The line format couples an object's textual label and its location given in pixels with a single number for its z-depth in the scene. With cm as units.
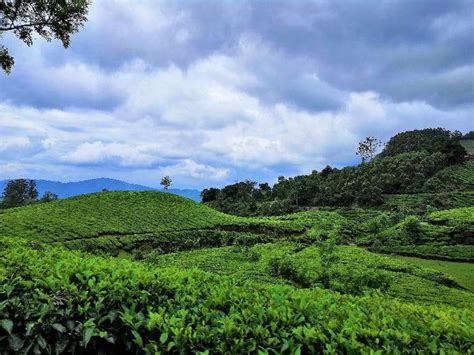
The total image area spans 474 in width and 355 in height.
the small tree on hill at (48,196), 6496
